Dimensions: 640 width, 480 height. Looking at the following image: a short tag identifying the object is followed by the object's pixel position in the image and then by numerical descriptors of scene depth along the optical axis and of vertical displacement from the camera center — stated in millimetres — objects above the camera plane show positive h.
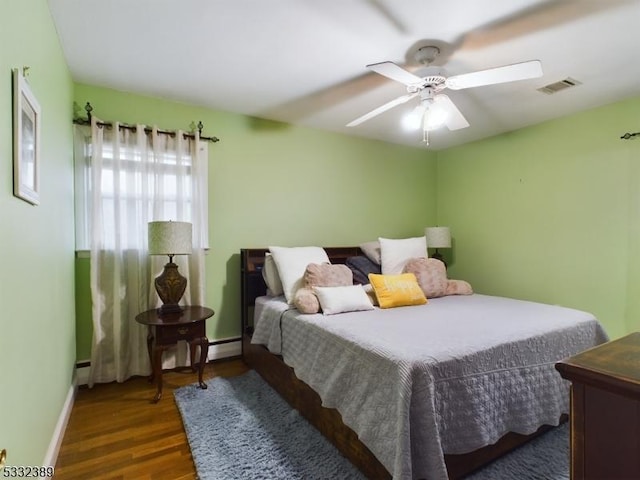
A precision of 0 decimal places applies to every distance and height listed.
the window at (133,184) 2576 +462
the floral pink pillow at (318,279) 2439 -348
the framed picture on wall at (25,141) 1136 +384
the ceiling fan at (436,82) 1781 +911
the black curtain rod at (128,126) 2562 +930
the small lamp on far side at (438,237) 3969 -4
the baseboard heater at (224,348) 3127 -1063
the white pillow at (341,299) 2389 -462
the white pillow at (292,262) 2766 -215
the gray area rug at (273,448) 1621 -1152
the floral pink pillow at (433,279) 3039 -401
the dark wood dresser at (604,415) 558 -322
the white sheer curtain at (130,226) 2576 +107
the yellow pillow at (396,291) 2637 -439
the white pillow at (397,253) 3326 -165
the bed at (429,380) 1378 -713
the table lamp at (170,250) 2439 -82
